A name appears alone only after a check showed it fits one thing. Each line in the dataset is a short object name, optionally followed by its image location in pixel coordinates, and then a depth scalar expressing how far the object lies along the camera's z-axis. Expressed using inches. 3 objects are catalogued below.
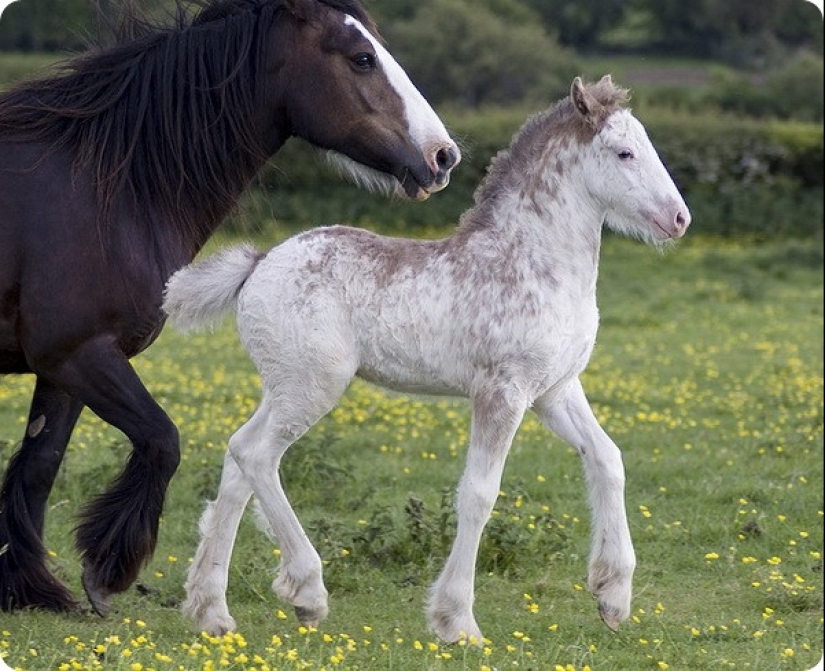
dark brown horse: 429.7
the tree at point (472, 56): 2719.0
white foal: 407.2
